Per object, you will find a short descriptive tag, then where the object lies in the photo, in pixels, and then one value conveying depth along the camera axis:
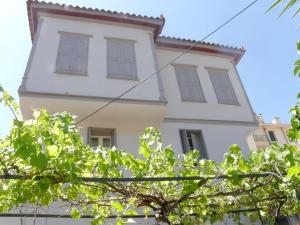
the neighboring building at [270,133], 29.92
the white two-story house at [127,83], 8.64
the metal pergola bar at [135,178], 2.76
